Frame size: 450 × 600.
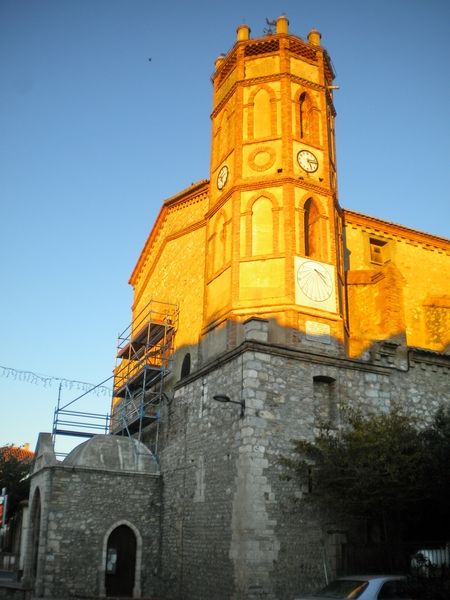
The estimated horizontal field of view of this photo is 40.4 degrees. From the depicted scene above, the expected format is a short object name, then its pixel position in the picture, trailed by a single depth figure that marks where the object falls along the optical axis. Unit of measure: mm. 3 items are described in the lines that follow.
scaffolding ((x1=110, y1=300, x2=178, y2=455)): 21609
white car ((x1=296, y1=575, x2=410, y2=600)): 10336
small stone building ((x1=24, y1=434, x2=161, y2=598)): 16766
